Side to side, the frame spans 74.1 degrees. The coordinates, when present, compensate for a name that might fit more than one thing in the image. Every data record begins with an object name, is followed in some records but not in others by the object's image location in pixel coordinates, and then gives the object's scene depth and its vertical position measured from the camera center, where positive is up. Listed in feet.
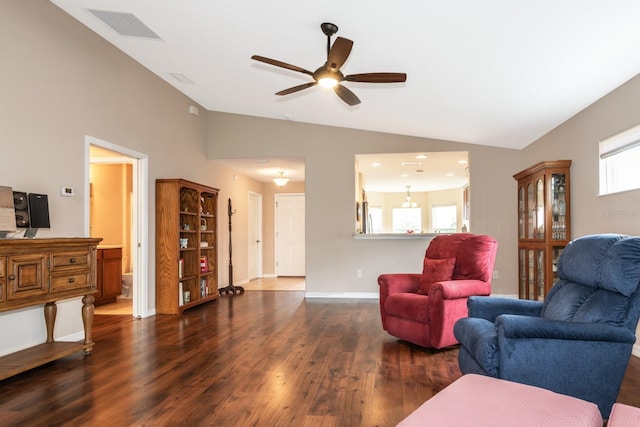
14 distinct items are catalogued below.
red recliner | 11.73 -2.12
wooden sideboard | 9.64 -1.47
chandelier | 49.06 +1.75
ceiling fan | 10.83 +3.96
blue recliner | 7.26 -2.21
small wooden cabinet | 20.35 -2.60
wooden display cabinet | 14.58 -0.13
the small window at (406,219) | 50.06 -0.01
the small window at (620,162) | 11.32 +1.55
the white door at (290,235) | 32.99 -1.16
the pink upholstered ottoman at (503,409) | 4.54 -2.18
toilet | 22.57 -3.33
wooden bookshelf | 18.21 -1.10
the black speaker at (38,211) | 11.66 +0.34
